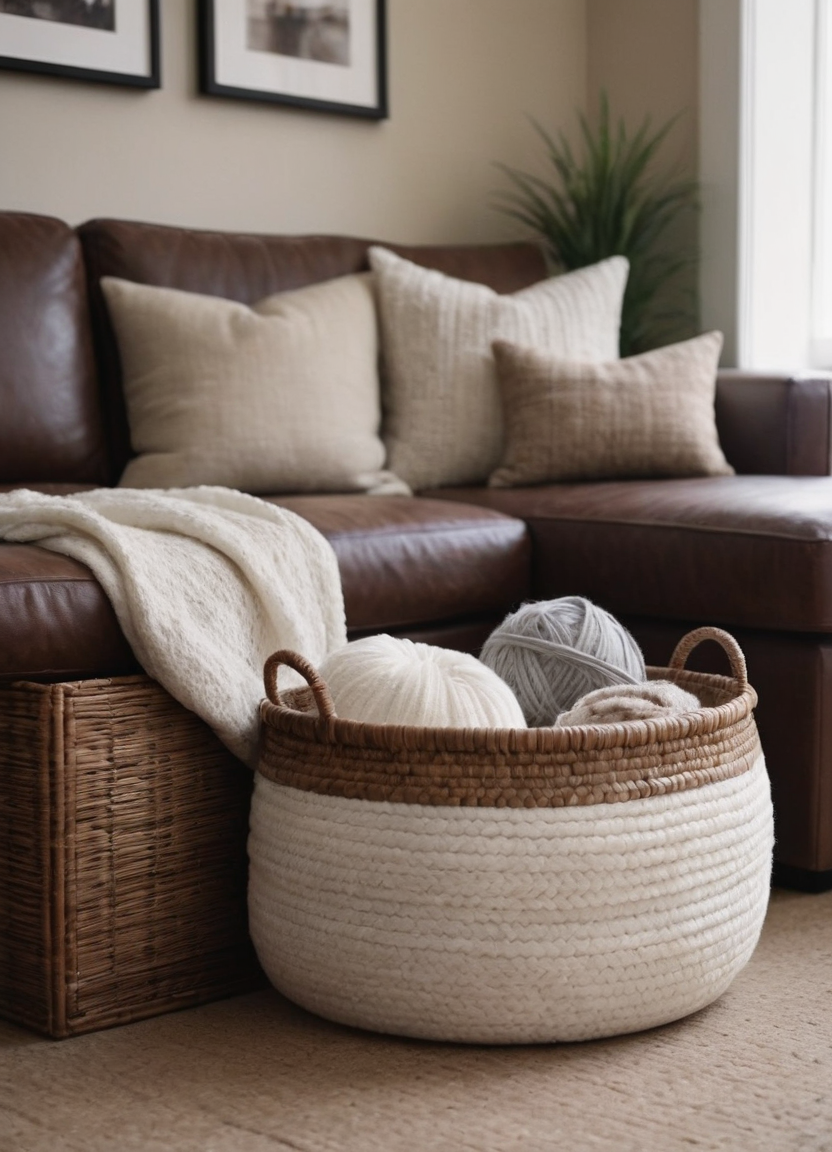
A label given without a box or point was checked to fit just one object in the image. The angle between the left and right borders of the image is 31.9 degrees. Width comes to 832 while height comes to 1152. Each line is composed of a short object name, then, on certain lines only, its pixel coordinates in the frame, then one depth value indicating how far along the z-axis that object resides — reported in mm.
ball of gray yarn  1754
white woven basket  1414
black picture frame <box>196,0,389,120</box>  2924
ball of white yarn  1518
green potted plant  3311
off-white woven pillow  2725
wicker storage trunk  1498
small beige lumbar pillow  2605
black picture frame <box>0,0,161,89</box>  2648
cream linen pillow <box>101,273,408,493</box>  2412
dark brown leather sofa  1965
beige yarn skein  1546
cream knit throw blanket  1590
